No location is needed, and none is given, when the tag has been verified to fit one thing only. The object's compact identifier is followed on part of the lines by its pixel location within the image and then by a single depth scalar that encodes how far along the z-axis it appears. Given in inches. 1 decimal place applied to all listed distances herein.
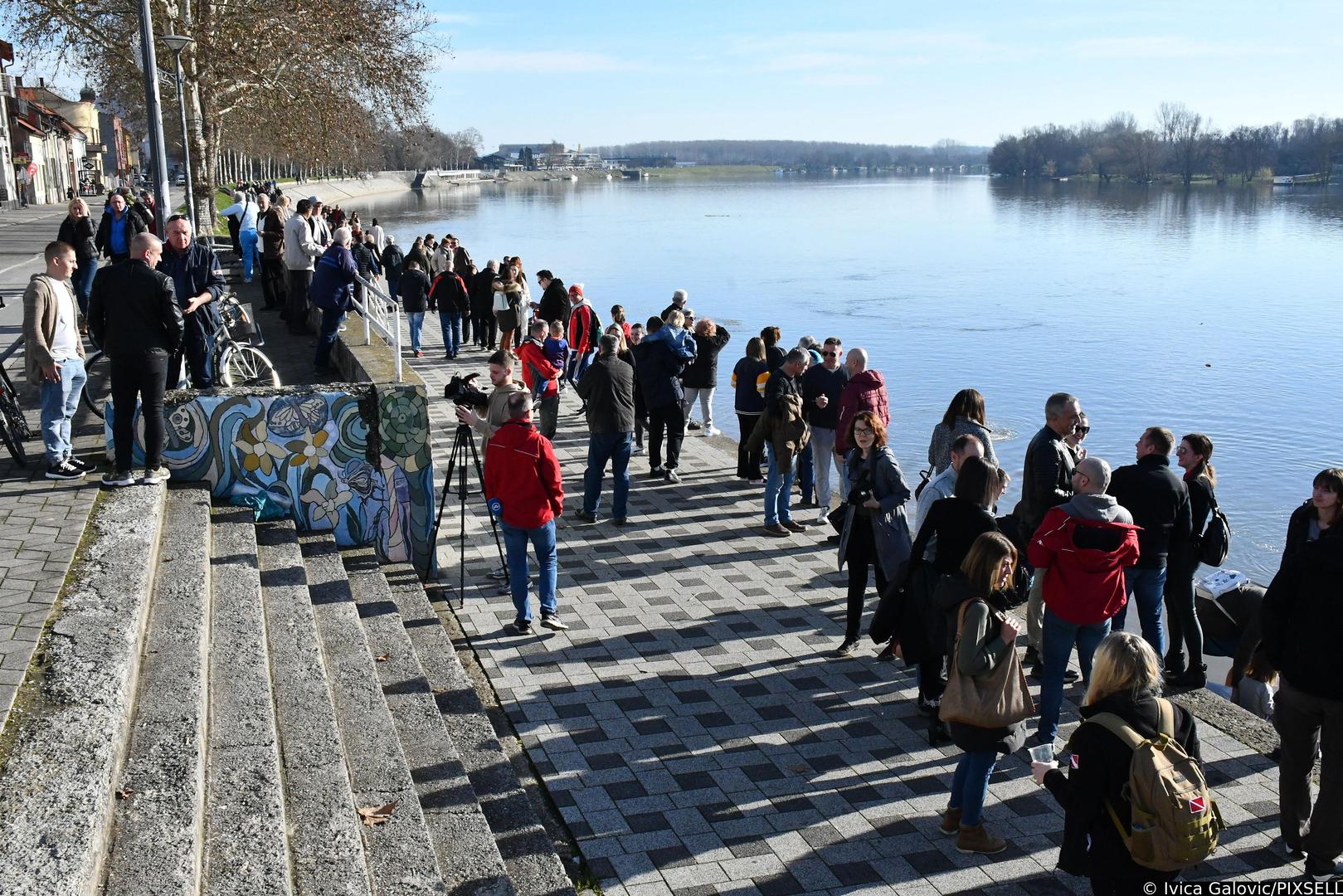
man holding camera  326.3
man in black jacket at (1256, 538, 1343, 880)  201.5
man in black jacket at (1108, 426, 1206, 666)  278.7
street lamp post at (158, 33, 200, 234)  695.1
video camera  340.8
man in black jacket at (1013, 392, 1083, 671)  296.4
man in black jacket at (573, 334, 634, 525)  409.4
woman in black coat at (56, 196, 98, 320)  547.5
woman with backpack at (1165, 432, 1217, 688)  293.4
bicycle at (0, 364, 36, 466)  313.1
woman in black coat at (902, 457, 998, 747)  239.9
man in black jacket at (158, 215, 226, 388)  362.9
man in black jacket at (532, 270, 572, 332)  674.8
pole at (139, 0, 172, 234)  543.2
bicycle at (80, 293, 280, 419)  386.0
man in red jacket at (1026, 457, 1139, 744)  239.9
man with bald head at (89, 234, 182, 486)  291.6
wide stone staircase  156.2
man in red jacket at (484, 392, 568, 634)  305.0
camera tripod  334.6
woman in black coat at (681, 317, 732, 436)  540.7
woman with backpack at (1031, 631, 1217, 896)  157.9
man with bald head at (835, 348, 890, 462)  393.7
